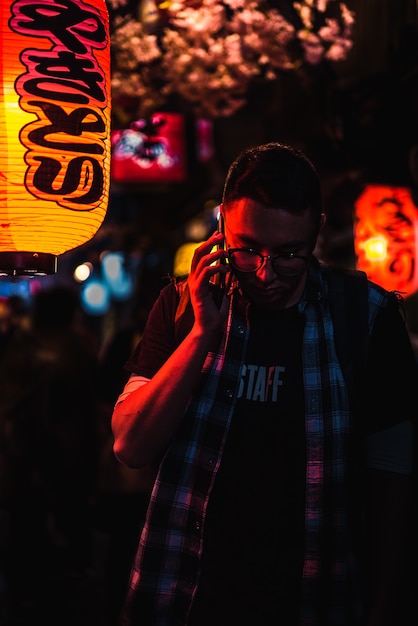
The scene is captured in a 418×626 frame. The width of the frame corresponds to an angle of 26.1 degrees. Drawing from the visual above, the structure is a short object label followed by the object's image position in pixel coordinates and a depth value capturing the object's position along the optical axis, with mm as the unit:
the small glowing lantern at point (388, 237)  8781
